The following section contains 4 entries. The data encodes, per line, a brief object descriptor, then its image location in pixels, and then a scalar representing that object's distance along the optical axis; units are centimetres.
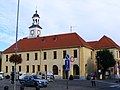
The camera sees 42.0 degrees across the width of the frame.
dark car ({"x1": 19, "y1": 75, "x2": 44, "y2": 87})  2054
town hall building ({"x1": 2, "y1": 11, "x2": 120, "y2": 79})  3852
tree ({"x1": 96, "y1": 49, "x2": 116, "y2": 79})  3678
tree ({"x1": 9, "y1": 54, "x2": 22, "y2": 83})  1372
